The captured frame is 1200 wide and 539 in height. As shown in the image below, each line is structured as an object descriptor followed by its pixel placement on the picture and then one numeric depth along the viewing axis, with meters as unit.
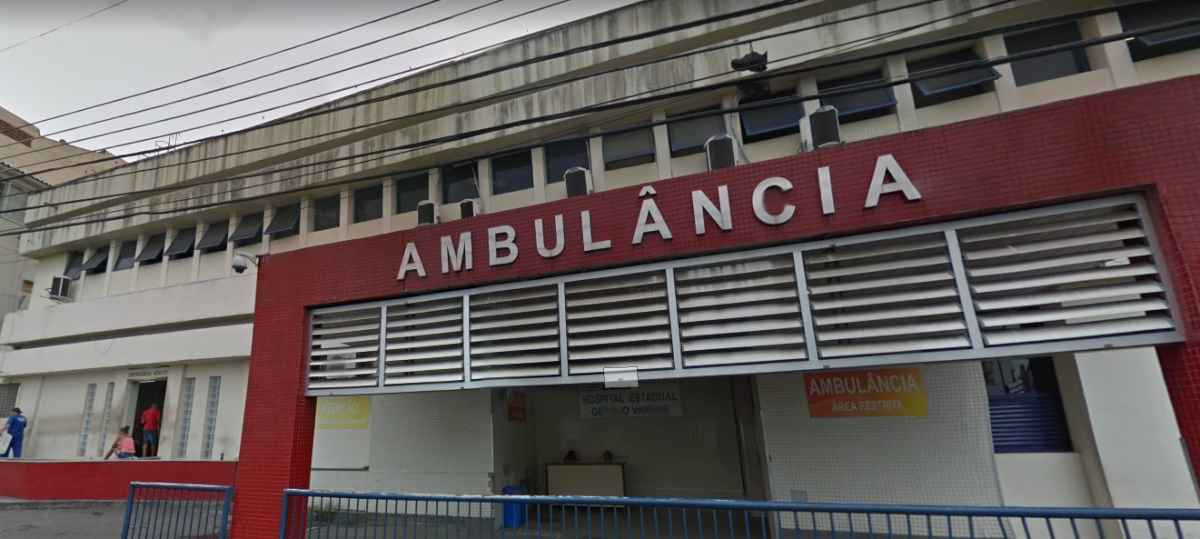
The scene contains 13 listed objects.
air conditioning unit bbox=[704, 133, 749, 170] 9.11
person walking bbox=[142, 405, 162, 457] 13.60
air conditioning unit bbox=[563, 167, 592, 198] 10.12
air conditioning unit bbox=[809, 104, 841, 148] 8.32
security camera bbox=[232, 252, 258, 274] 11.95
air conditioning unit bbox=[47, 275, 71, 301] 15.81
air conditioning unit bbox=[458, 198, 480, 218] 10.91
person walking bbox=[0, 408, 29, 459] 14.55
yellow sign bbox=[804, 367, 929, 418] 8.03
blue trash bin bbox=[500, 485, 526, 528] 8.65
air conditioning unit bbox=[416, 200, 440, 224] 11.36
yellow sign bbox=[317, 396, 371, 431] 11.35
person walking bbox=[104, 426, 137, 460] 12.90
